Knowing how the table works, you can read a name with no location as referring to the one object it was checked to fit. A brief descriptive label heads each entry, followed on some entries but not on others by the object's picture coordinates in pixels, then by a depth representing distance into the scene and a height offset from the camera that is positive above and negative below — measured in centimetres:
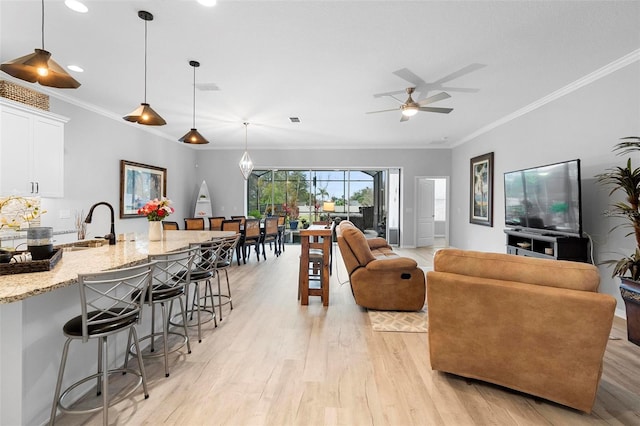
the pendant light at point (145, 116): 290 +91
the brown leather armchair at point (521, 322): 183 -67
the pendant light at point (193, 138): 393 +96
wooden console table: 385 -65
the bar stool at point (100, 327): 167 -63
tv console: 380 -43
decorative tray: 177 -30
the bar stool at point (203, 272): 296 -56
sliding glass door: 939 +60
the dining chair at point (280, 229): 776 -36
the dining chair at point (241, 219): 662 -10
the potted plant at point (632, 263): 291 -47
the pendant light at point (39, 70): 199 +94
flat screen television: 377 +21
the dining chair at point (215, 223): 675 -18
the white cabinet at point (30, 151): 364 +80
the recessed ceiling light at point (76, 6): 257 +174
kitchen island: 160 -67
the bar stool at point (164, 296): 233 -62
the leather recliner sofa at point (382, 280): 362 -76
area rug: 322 -116
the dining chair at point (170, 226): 590 -21
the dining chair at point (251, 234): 657 -42
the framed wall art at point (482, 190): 645 +52
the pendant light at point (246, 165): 672 +107
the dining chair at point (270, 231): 704 -37
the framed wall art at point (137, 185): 612 +63
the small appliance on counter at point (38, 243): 190 -17
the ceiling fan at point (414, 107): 400 +145
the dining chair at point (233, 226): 639 -24
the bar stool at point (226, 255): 340 -44
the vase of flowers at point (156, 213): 318 +2
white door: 891 +7
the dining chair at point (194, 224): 682 -20
